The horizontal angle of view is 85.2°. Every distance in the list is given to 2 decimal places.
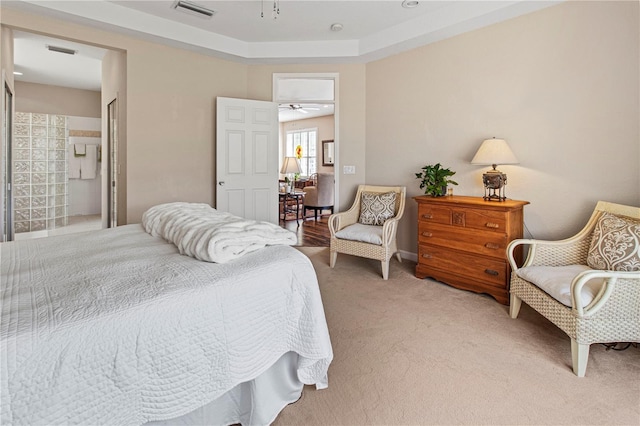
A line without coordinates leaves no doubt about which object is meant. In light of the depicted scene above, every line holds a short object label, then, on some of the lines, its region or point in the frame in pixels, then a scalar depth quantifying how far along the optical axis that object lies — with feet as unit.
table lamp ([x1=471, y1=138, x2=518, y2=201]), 10.00
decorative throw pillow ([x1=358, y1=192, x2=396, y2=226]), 12.93
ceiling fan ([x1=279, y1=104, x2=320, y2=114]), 28.45
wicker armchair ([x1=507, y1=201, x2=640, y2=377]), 5.95
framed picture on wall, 32.65
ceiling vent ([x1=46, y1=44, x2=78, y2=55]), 14.87
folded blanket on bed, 4.75
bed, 2.90
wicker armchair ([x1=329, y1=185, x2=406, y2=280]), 11.50
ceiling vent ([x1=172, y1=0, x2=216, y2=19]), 11.35
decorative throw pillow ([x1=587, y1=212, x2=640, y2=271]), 6.68
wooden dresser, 9.46
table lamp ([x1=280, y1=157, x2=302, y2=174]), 27.81
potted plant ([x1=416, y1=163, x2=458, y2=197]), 11.54
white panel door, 14.55
